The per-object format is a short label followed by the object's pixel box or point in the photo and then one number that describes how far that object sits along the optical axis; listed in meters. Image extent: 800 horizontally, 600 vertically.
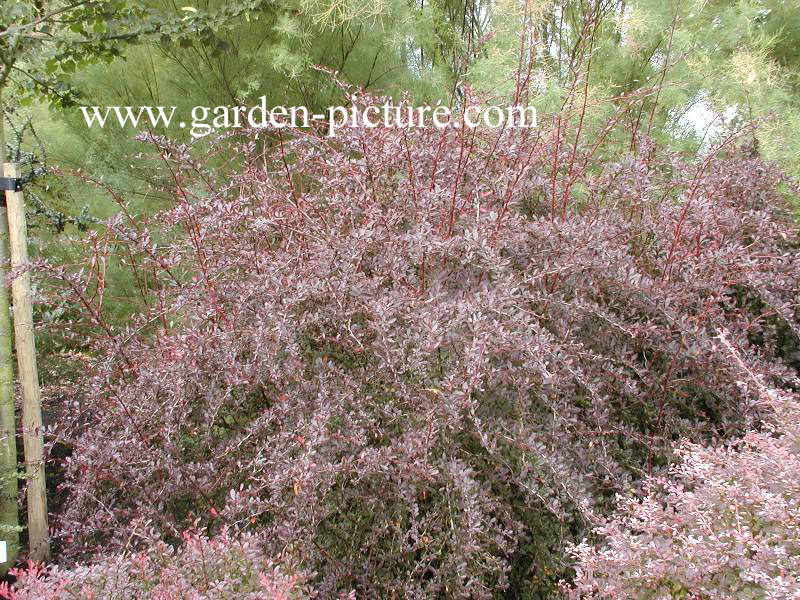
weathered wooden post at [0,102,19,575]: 2.38
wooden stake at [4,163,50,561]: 2.31
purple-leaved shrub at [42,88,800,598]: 1.90
